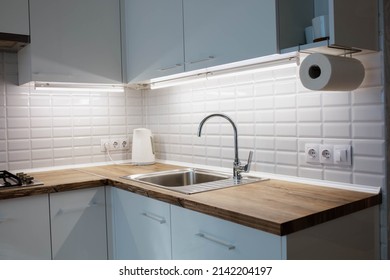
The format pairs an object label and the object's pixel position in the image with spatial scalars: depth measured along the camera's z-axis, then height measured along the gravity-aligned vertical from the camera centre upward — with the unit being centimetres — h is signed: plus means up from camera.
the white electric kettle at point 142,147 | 252 -12
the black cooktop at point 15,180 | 184 -25
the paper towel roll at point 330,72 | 132 +19
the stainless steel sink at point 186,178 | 184 -27
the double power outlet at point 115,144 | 263 -10
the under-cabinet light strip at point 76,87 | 222 +27
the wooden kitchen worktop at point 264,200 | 118 -28
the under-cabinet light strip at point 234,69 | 158 +28
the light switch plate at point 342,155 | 155 -13
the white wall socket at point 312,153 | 167 -13
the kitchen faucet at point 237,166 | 185 -19
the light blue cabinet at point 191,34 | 148 +44
